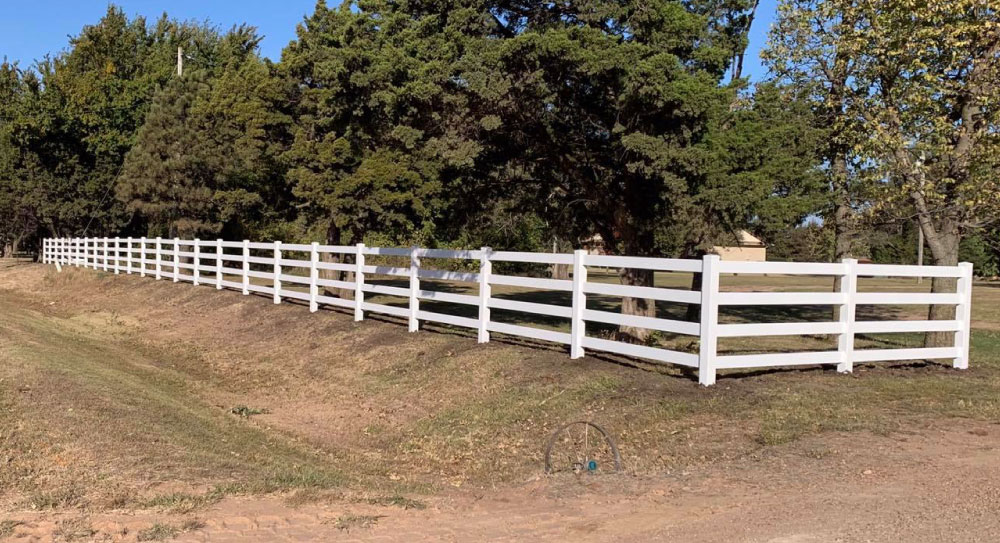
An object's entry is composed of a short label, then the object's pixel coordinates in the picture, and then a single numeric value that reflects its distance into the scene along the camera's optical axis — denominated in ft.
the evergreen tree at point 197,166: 87.25
